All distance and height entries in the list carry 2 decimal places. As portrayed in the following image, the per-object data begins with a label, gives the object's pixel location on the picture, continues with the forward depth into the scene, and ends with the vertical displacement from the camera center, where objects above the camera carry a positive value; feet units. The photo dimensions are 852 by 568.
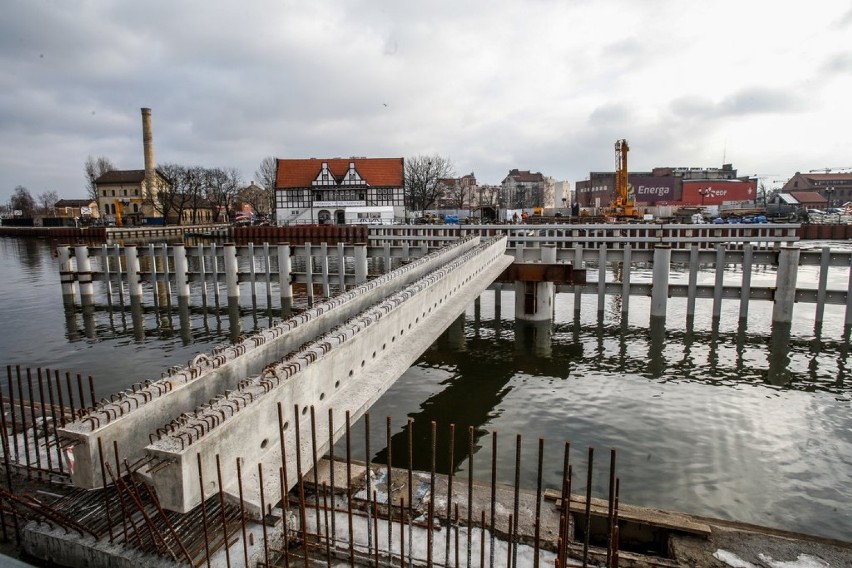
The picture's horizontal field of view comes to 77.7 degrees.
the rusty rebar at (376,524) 17.16 -10.36
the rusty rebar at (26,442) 23.97 -10.72
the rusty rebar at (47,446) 23.20 -10.66
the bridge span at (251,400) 16.31 -7.24
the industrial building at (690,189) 380.37 +12.69
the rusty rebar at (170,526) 16.96 -10.15
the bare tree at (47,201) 599.04 +13.45
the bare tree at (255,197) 491.31 +12.51
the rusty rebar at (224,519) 16.33 -9.71
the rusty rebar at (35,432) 23.89 -10.19
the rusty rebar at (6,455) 22.19 -10.26
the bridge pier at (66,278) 90.94 -11.28
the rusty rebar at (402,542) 16.99 -10.66
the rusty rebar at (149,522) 16.76 -9.86
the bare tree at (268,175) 423.93 +28.94
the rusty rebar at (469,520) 16.85 -9.85
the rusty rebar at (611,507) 16.40 -9.35
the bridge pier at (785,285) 66.80 -10.07
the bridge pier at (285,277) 86.69 -10.91
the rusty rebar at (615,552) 15.34 -9.97
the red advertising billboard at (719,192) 379.96 +10.80
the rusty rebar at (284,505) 16.75 -9.28
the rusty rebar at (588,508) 15.93 -9.25
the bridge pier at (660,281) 70.74 -9.90
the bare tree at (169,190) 322.49 +14.01
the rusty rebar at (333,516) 17.97 -10.88
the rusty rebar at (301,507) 16.83 -9.60
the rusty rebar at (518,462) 16.34 -7.76
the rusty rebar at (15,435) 24.43 -10.48
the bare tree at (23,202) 544.29 +11.61
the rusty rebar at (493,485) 16.49 -8.90
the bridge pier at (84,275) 91.45 -10.77
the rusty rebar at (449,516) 17.33 -10.10
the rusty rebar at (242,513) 16.02 -9.62
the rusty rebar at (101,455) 16.07 -7.34
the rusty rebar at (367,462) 17.81 -8.79
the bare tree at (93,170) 451.20 +39.62
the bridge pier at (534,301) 74.13 -12.90
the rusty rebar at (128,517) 17.42 -10.32
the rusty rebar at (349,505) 17.15 -10.27
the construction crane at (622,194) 215.72 +5.83
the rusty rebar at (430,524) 16.75 -10.01
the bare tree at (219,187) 369.50 +16.46
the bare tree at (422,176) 346.33 +21.90
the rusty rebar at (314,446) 18.18 -8.35
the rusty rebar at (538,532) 16.44 -10.13
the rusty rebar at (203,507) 16.16 -9.17
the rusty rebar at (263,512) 16.03 -9.47
